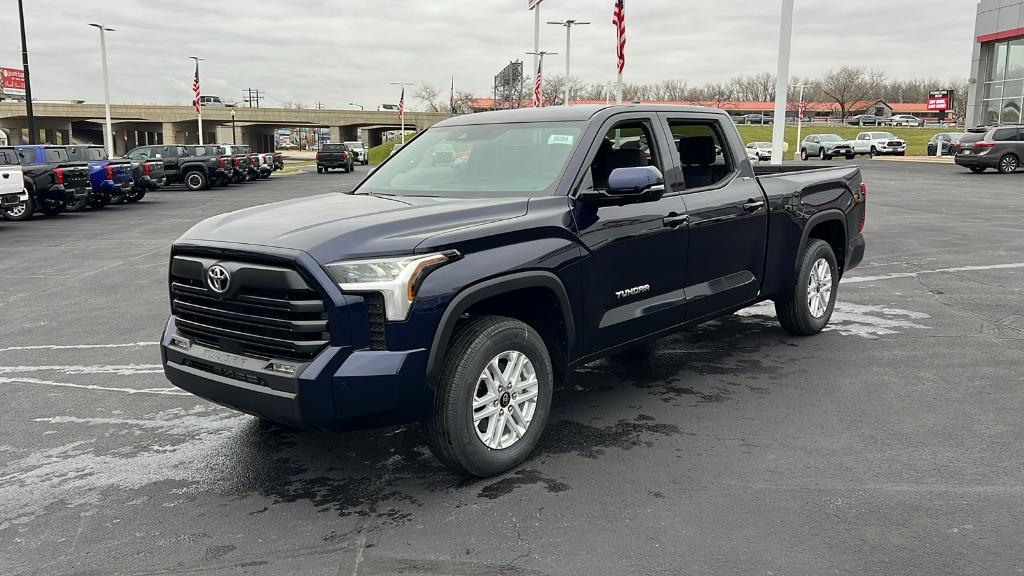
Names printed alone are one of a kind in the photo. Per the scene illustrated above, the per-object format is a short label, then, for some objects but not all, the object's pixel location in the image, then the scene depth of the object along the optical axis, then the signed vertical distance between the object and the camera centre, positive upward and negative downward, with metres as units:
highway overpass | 96.06 +1.66
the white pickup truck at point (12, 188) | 16.92 -1.13
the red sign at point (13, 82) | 64.30 +4.38
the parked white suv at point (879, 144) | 54.59 -0.28
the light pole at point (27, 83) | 30.23 +1.85
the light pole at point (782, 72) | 16.33 +1.33
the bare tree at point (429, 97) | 133.99 +6.37
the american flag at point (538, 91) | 34.53 +1.94
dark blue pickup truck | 3.60 -0.68
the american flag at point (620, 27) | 19.88 +2.66
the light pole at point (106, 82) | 42.25 +2.73
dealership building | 45.50 +4.35
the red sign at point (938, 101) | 73.12 +3.47
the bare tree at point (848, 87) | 128.75 +8.17
